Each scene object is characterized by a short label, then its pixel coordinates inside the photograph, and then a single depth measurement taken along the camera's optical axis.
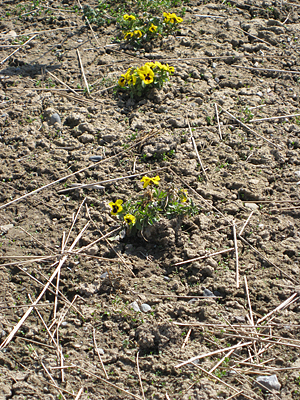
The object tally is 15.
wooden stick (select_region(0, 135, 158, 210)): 6.50
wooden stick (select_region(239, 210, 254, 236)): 6.17
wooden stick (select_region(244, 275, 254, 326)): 5.18
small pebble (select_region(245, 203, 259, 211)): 6.56
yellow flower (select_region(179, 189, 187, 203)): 6.24
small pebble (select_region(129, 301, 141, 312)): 5.25
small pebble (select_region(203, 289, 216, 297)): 5.44
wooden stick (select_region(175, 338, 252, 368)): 4.75
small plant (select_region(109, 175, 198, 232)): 6.05
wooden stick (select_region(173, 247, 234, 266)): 5.74
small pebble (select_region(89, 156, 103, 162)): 7.12
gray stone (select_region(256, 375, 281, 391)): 4.55
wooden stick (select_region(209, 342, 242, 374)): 4.68
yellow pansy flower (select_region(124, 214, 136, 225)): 5.88
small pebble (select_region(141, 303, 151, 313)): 5.26
